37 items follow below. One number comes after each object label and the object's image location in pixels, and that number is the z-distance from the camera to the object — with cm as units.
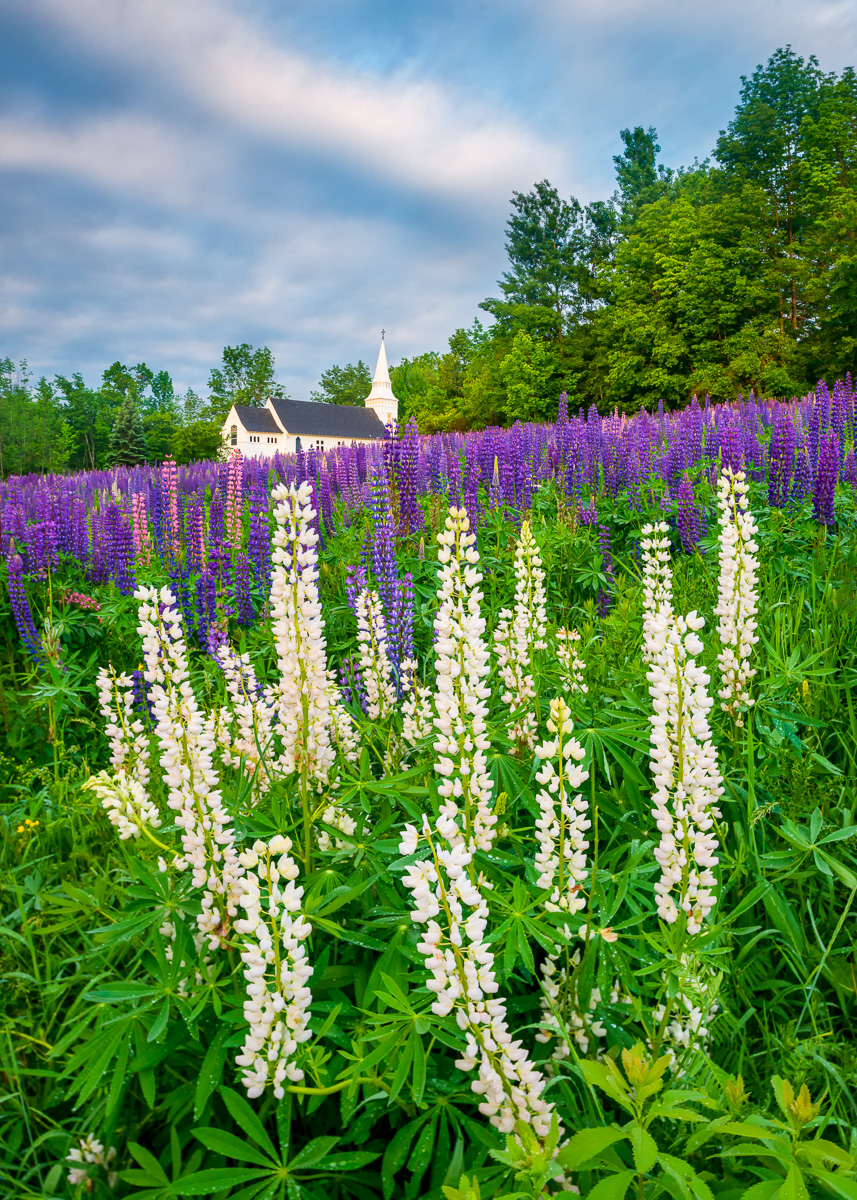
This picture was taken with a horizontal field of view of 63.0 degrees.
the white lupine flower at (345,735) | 245
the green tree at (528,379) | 3522
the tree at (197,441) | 4288
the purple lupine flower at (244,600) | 508
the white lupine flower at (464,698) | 157
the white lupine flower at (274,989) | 122
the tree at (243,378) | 8275
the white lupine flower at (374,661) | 274
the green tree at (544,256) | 4238
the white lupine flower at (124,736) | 234
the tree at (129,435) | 4738
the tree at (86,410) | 7262
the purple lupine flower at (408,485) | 477
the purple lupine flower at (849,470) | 580
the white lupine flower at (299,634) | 174
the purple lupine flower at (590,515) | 578
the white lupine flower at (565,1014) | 146
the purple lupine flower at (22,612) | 515
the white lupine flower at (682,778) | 149
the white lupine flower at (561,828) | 148
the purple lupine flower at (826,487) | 482
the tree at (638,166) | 5159
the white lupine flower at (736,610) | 258
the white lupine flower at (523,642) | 241
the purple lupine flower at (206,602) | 504
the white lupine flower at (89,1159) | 148
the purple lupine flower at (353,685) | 321
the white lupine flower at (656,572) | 305
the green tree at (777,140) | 2961
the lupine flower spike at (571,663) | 262
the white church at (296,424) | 6856
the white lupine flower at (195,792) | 158
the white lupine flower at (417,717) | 250
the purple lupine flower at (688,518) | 520
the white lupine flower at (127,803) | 189
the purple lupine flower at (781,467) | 528
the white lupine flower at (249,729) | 234
